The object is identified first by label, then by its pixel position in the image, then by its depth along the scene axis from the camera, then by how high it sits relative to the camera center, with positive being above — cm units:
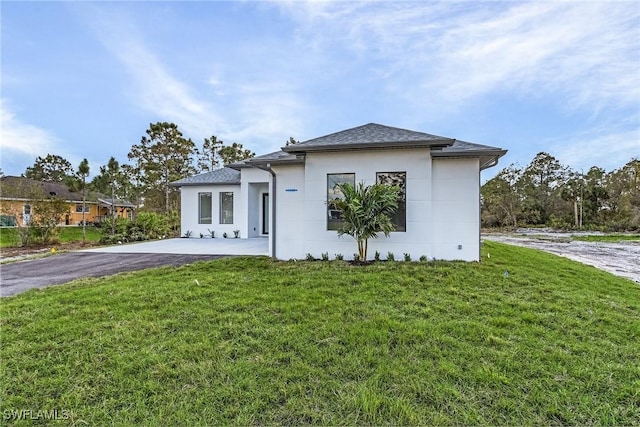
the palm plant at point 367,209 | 707 +23
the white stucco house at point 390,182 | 765 +82
